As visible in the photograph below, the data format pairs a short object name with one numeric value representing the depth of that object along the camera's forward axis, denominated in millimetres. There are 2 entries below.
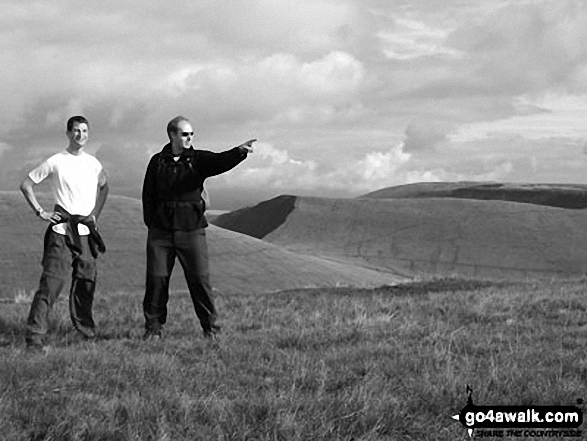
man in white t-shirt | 7750
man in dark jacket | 7910
